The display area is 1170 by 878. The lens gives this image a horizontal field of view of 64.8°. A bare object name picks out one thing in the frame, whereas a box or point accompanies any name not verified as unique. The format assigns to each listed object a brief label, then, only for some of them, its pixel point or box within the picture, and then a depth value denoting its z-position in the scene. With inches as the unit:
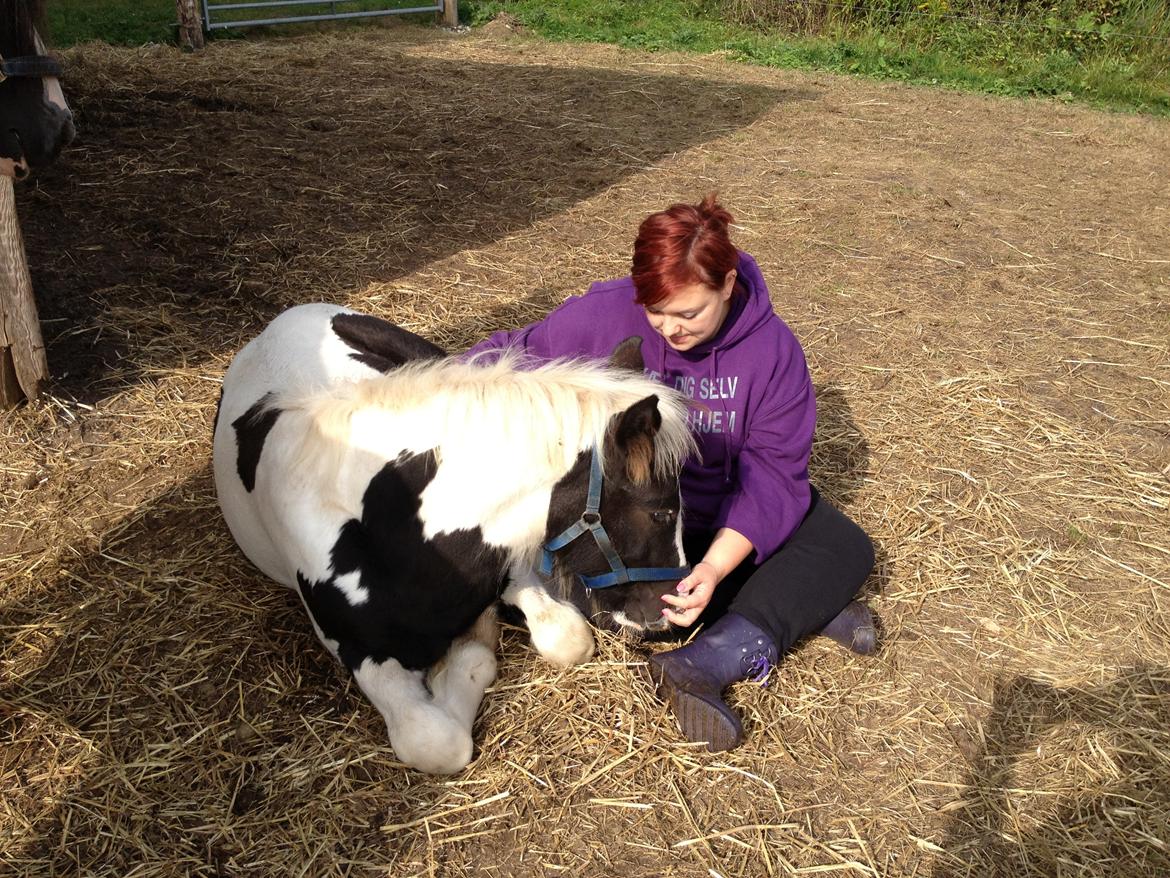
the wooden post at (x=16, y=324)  147.8
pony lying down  97.2
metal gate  435.5
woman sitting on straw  107.0
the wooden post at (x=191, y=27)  394.3
